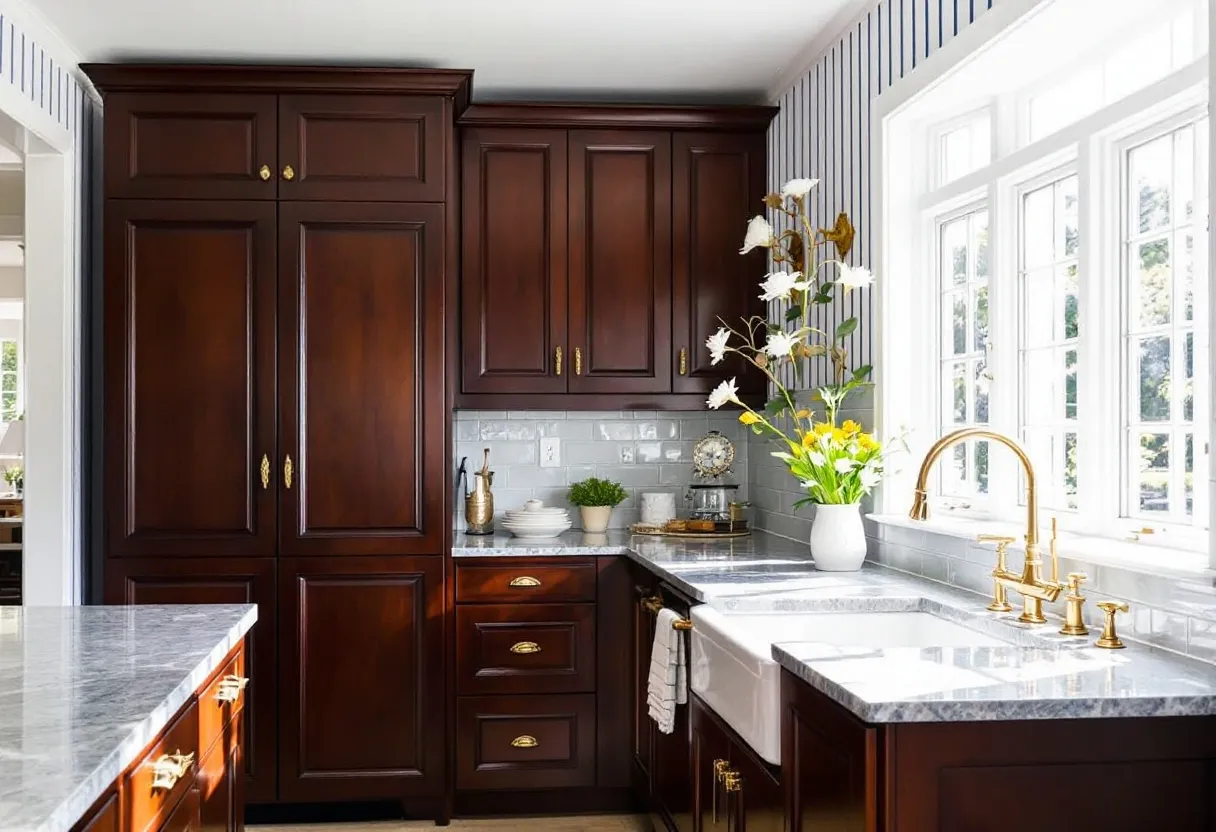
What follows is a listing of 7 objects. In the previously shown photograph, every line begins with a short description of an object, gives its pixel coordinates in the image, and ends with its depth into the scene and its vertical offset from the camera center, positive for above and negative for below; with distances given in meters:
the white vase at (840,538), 3.05 -0.34
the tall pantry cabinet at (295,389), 3.70 +0.07
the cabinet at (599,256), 4.05 +0.55
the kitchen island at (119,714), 1.27 -0.41
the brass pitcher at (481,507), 4.16 -0.35
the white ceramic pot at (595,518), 4.26 -0.39
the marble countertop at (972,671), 1.60 -0.40
